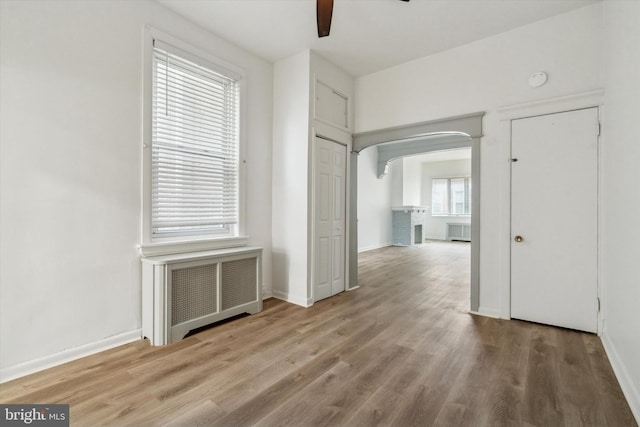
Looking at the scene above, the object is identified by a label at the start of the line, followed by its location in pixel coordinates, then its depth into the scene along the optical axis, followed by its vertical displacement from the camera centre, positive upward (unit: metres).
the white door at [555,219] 2.86 -0.05
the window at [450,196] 11.55 +0.67
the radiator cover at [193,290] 2.62 -0.78
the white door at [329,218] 3.89 -0.08
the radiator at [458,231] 11.38 -0.72
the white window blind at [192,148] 2.95 +0.71
